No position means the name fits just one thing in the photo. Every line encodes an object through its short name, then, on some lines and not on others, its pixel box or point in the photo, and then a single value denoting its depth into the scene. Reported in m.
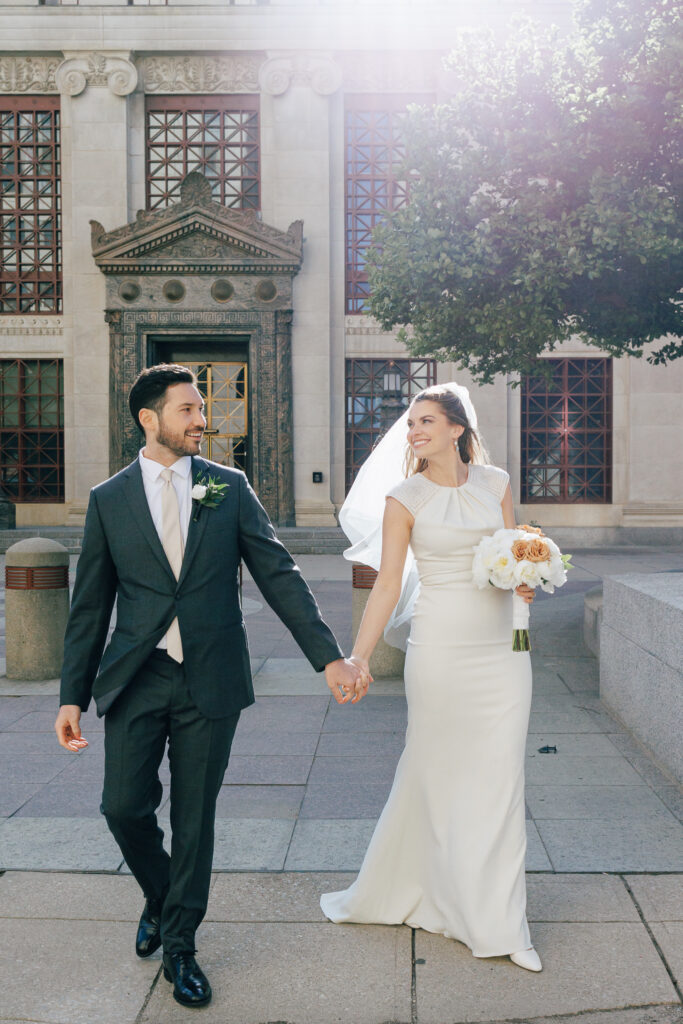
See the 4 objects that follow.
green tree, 9.33
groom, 3.42
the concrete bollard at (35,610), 8.91
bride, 3.66
